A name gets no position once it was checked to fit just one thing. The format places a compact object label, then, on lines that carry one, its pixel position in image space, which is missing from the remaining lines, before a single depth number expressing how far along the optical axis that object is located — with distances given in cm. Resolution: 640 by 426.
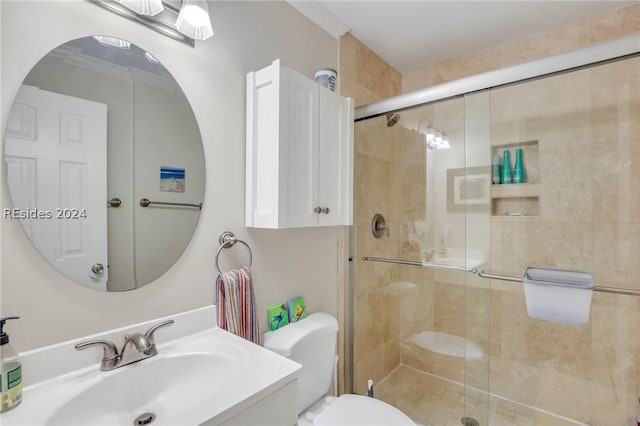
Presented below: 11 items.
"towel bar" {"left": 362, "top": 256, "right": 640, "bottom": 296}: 159
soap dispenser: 70
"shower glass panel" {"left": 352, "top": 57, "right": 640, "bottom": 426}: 164
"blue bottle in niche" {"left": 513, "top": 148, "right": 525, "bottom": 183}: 196
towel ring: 124
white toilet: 125
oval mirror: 83
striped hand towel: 122
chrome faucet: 91
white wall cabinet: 123
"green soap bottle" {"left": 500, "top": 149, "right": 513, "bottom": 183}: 199
